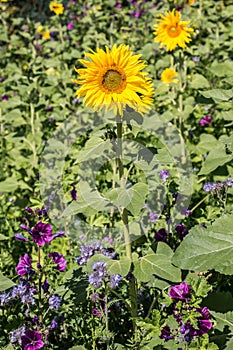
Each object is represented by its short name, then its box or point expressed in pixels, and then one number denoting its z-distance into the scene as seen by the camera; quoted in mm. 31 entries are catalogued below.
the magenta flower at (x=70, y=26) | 7060
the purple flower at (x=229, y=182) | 2306
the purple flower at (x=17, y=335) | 1953
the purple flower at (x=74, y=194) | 2660
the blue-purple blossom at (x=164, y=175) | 2410
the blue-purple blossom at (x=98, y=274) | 1921
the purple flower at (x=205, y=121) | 4250
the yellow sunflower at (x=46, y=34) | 6018
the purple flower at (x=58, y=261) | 2254
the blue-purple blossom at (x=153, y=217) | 2928
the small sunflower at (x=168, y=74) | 4556
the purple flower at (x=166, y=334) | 1875
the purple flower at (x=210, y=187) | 2333
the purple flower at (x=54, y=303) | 2115
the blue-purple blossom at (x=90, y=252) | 2178
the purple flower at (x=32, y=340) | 1966
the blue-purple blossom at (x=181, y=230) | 2342
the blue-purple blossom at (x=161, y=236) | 2385
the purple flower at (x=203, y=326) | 1744
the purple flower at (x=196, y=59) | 5095
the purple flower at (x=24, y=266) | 2137
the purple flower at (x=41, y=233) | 2141
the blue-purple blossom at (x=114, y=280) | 2043
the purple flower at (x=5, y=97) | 5043
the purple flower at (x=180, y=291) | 1807
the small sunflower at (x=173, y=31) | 3641
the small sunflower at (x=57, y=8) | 5242
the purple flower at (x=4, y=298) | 2162
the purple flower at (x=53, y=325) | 2218
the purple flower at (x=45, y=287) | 2223
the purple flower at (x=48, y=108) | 4859
